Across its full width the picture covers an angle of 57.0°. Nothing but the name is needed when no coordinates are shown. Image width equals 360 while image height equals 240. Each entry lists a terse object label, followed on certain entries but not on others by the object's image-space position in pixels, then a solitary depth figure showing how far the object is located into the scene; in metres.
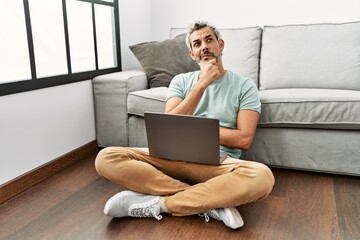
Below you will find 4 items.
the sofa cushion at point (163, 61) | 2.40
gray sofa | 1.85
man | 1.38
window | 1.72
